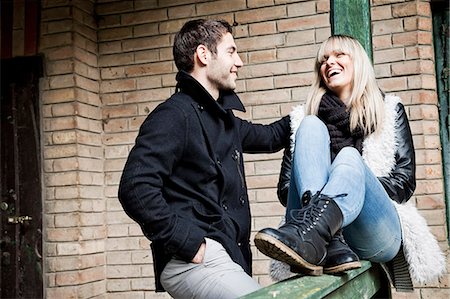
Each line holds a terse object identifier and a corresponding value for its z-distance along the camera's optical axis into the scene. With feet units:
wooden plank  3.93
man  5.15
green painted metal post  7.68
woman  5.02
